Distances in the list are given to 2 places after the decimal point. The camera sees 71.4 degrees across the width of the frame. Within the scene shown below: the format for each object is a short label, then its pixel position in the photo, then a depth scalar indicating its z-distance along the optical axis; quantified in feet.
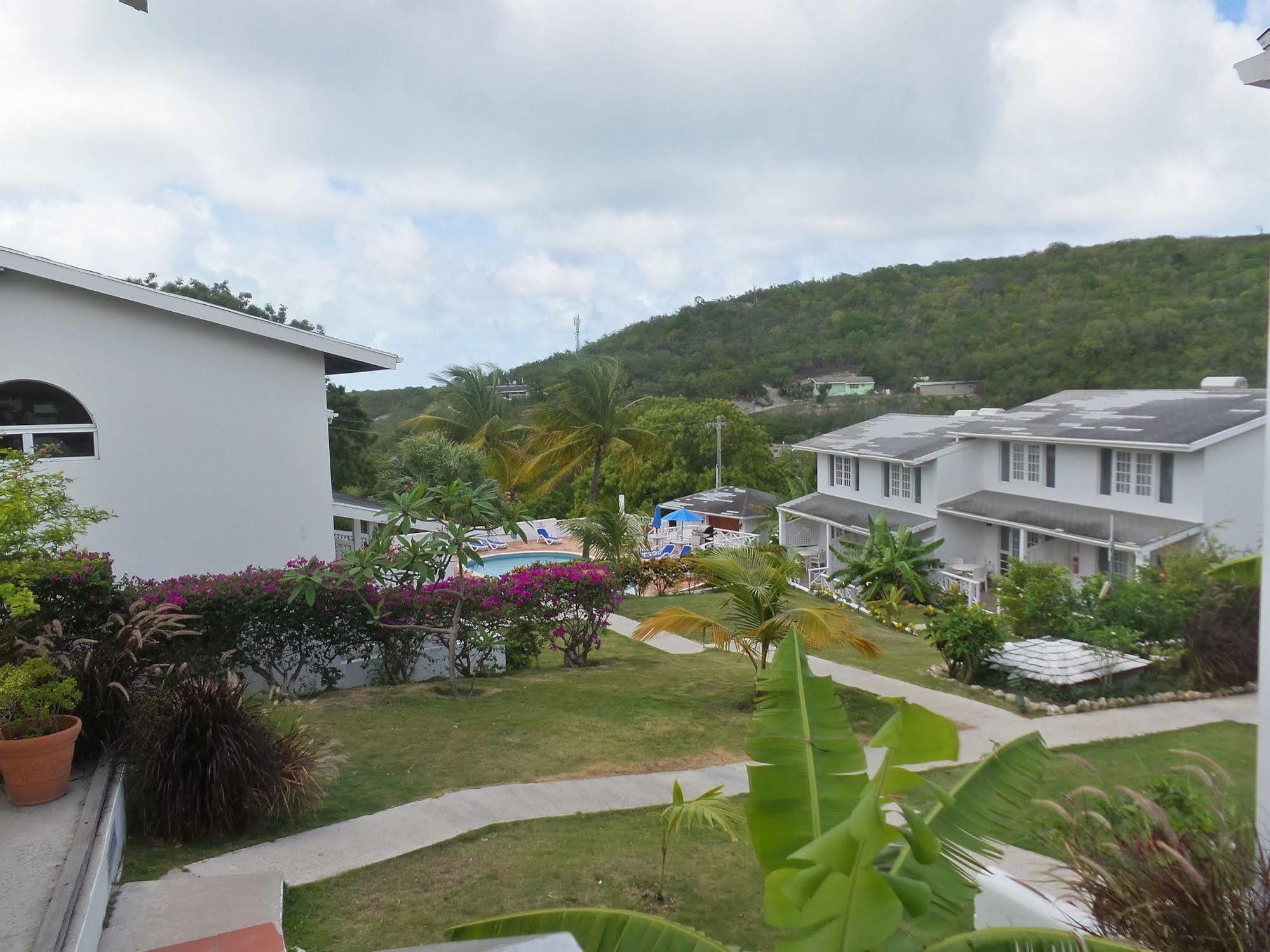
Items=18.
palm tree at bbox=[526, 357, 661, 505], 109.09
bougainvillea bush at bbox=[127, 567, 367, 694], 34.47
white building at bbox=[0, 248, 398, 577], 37.96
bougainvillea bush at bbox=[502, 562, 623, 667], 42.27
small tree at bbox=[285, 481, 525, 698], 35.50
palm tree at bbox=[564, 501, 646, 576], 82.02
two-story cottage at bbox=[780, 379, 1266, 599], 66.54
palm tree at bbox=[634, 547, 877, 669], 36.19
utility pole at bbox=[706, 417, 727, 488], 148.15
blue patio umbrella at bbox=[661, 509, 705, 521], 120.57
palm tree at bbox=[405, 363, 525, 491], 147.13
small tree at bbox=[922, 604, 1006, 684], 44.57
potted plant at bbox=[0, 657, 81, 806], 20.70
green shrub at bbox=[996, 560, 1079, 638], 50.05
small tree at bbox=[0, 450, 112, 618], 23.21
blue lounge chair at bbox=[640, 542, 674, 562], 100.47
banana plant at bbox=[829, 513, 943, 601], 79.82
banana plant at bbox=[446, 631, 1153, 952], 8.95
